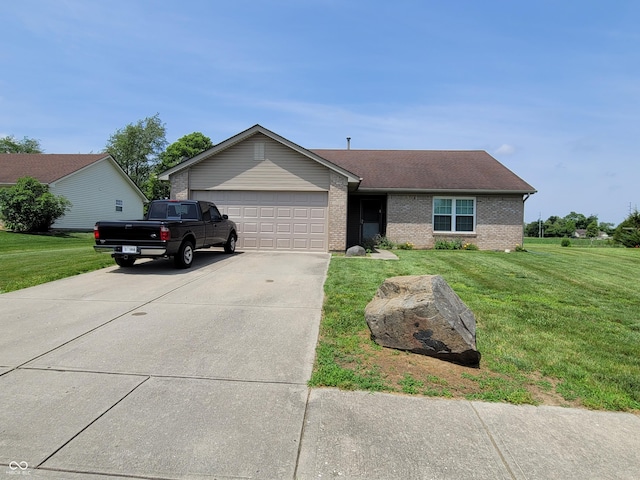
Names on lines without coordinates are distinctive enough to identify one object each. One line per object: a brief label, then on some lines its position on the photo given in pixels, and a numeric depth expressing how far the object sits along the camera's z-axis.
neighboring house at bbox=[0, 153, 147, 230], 26.03
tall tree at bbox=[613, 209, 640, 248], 24.23
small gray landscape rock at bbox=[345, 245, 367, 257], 14.31
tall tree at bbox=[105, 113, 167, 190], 53.09
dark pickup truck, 9.35
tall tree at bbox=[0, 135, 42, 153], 55.38
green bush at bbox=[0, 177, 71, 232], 22.16
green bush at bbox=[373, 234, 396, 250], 18.05
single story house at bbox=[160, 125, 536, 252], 14.83
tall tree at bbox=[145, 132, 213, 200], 49.00
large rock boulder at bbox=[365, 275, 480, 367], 4.29
